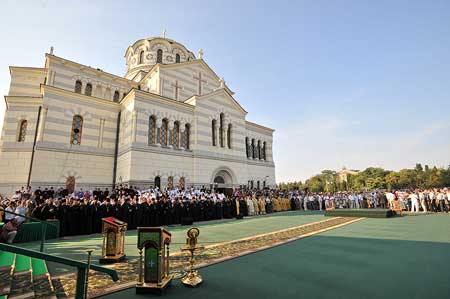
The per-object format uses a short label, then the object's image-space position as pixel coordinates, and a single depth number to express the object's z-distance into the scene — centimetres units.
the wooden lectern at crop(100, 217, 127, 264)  522
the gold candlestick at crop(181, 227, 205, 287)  384
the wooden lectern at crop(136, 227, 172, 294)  360
